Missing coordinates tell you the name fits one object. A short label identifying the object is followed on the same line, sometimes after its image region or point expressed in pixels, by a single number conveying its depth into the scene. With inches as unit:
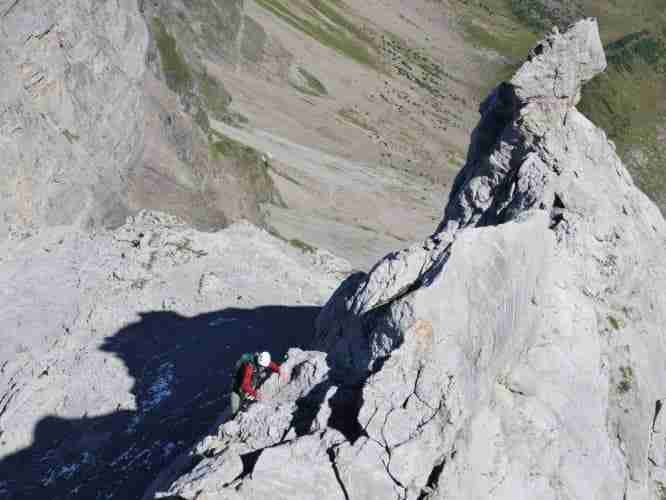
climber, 742.5
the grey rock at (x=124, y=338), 941.8
